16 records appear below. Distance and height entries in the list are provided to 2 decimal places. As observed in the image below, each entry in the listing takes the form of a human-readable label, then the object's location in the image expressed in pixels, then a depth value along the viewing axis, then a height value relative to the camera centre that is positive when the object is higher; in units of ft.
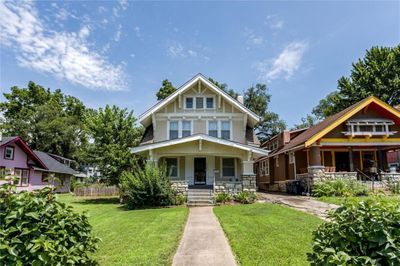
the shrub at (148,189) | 47.88 -2.78
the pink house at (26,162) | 89.35 +3.68
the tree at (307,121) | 171.46 +30.17
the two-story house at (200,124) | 65.00 +11.22
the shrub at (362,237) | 10.09 -2.39
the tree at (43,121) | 150.10 +27.83
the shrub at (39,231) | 11.13 -2.39
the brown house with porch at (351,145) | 60.34 +5.91
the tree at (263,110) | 143.84 +30.48
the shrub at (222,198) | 50.88 -4.46
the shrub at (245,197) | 50.82 -4.36
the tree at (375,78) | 107.96 +35.28
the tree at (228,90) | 144.32 +40.80
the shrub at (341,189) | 53.62 -3.14
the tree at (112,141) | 69.67 +8.11
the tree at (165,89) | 119.03 +34.01
